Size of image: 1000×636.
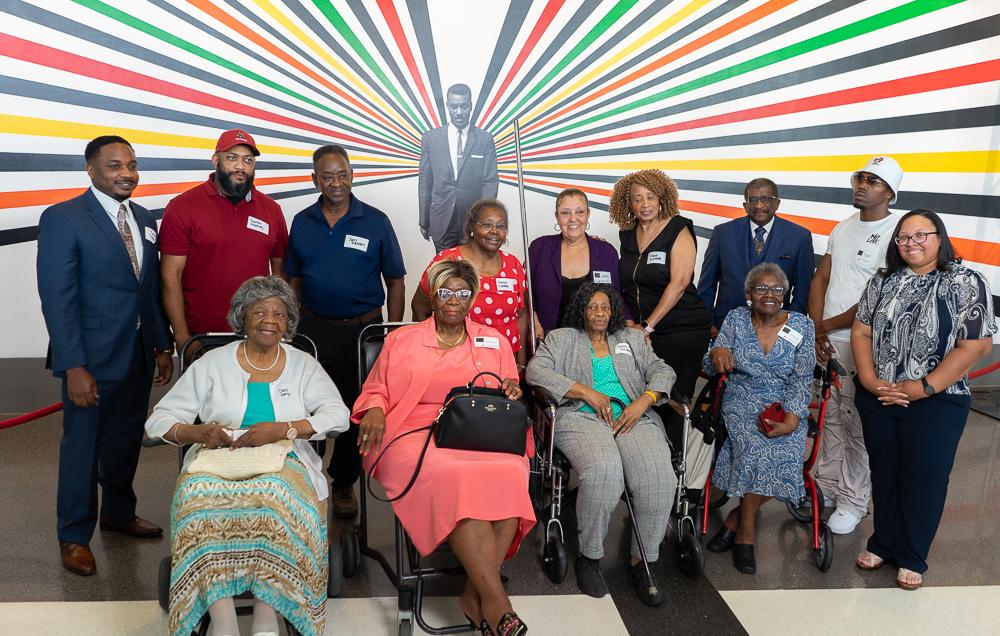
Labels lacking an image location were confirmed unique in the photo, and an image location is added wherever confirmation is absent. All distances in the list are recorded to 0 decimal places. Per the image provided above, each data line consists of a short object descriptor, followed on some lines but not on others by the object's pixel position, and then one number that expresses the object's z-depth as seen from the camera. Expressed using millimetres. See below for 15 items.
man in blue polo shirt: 3461
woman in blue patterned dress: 3166
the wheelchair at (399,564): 2537
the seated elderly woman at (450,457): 2479
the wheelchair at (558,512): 2969
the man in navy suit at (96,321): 2869
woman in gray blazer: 2934
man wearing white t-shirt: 3494
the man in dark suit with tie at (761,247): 3945
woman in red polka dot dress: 3371
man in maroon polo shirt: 3254
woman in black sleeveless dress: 3725
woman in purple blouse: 3625
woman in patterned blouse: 2822
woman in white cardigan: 2240
